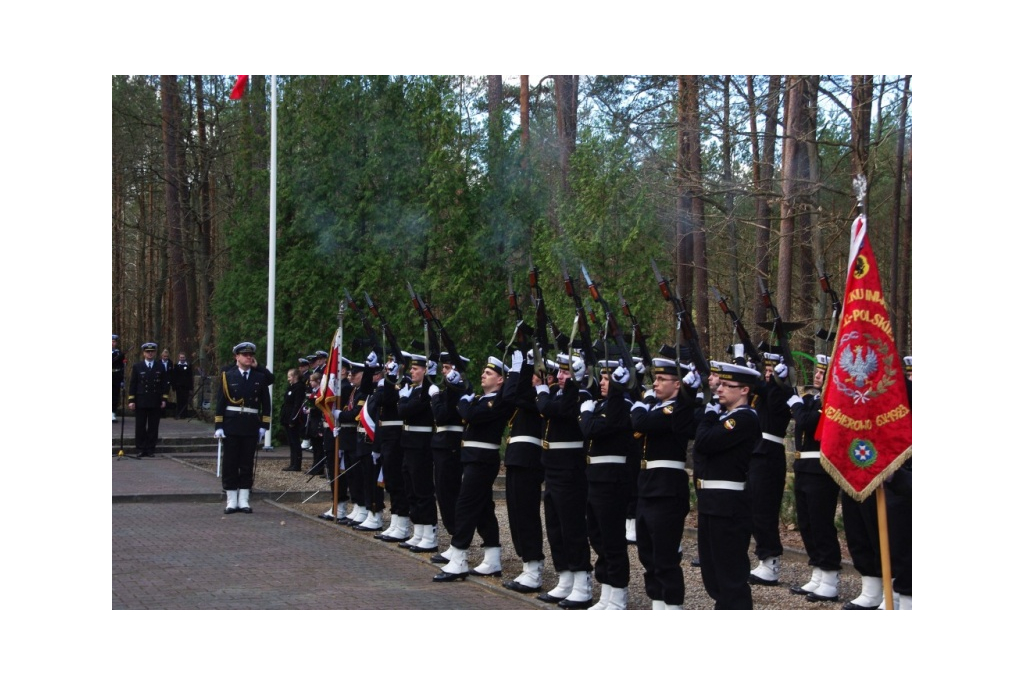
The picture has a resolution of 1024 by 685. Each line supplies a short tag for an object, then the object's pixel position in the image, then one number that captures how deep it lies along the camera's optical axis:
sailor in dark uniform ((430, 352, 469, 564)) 9.36
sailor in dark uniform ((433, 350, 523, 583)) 8.73
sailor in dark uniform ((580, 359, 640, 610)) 7.32
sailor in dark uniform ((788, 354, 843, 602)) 7.89
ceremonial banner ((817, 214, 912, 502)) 6.14
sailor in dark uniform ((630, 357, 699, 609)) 6.72
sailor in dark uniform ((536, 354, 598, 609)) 7.77
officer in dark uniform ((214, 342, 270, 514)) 12.16
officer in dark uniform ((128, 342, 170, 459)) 16.98
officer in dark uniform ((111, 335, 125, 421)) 19.41
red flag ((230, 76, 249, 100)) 19.19
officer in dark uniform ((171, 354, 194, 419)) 23.22
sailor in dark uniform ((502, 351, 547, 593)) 8.30
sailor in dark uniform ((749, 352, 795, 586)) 8.53
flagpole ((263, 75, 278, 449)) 17.55
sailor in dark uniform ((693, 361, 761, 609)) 6.27
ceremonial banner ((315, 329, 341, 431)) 12.23
